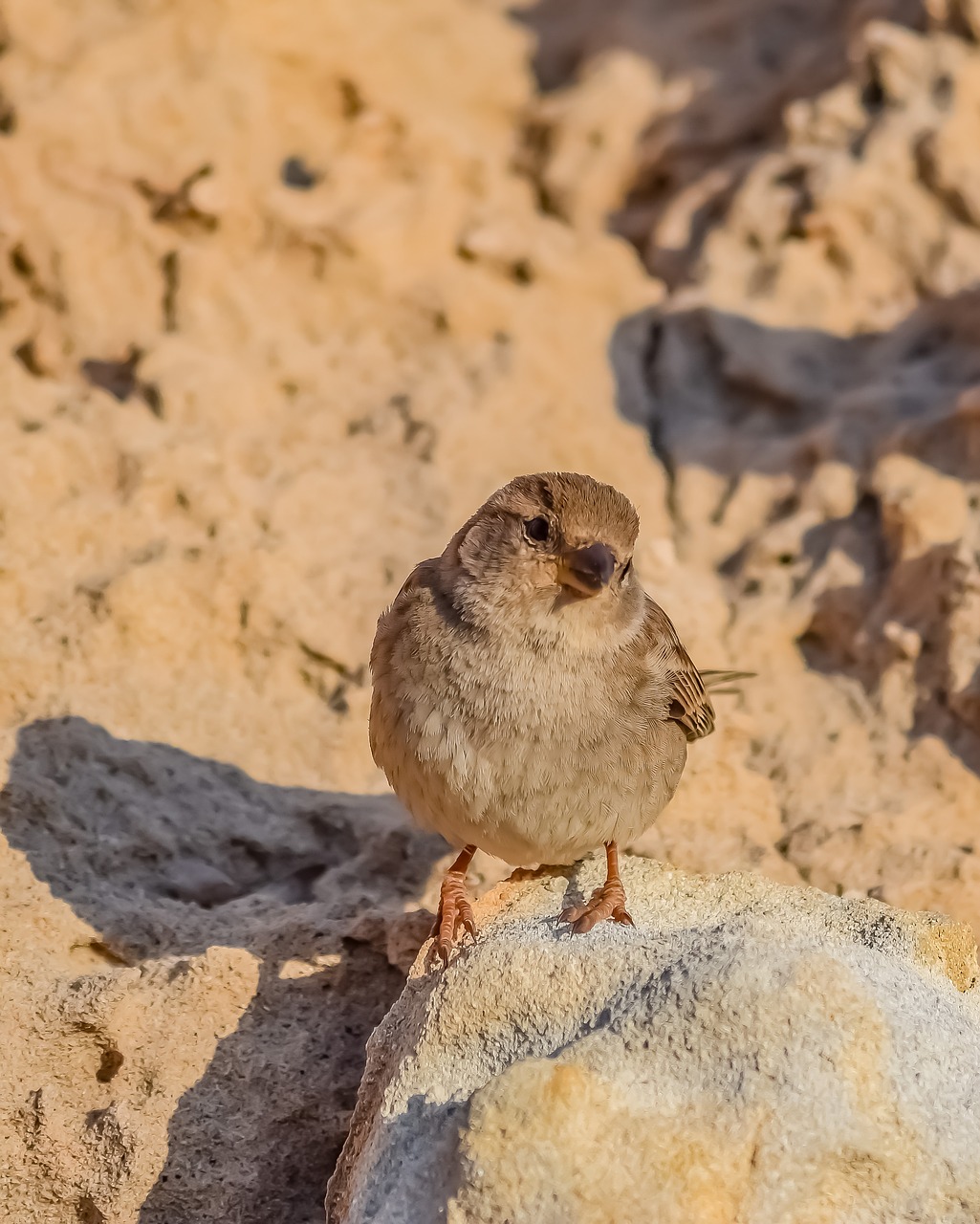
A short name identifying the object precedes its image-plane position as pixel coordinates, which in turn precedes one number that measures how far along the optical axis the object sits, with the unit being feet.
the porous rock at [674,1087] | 15.98
